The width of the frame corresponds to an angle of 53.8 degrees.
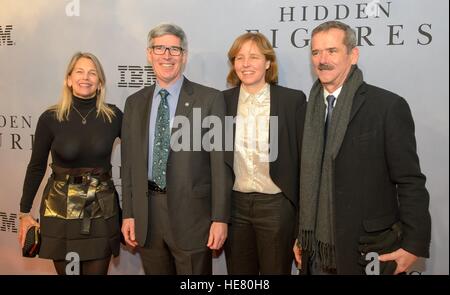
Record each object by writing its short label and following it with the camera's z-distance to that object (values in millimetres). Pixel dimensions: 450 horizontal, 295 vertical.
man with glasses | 2457
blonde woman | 2566
